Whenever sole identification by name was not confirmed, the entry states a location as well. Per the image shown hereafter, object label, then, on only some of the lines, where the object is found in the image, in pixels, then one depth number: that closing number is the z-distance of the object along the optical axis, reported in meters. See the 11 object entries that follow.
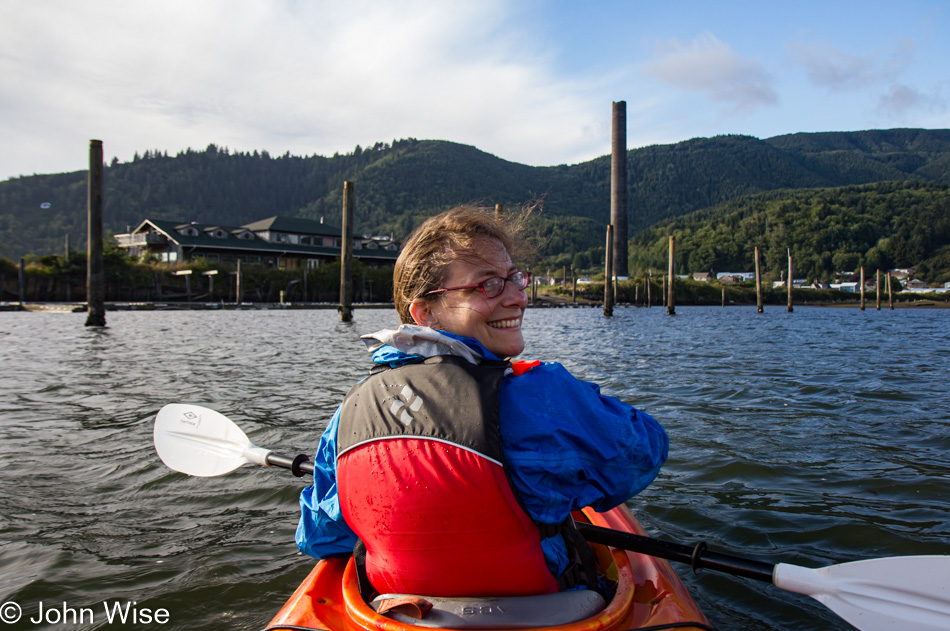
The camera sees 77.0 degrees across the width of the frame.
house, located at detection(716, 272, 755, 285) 103.38
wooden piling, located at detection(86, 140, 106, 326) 18.31
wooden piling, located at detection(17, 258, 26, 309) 36.66
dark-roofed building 50.88
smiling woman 1.53
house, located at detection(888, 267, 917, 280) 106.81
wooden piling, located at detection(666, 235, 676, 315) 41.33
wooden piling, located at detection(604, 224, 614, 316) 34.90
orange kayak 1.68
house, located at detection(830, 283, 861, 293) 103.62
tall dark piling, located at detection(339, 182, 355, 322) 22.99
